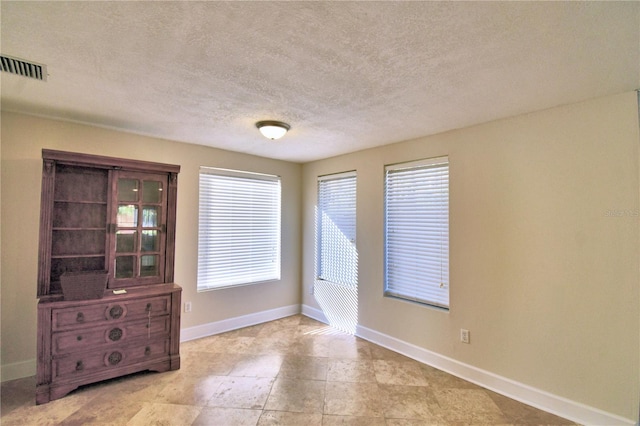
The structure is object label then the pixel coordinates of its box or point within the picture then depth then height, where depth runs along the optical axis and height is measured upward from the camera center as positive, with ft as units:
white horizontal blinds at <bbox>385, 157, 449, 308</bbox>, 10.45 -0.10
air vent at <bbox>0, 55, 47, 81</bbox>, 6.06 +3.43
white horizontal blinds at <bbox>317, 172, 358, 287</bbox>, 13.82 -0.08
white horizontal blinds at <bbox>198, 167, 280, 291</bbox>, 12.94 +0.00
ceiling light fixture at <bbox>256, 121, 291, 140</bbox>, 9.43 +3.23
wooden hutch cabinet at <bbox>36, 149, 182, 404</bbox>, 8.20 -1.37
